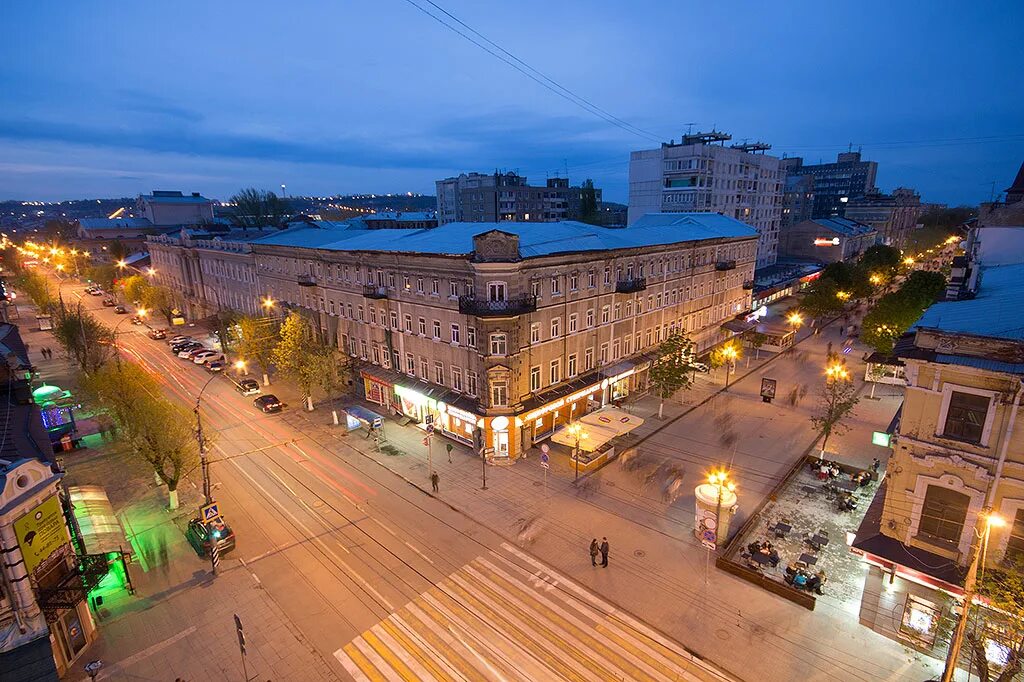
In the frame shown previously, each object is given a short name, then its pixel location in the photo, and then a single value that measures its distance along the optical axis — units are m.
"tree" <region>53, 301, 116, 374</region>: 39.09
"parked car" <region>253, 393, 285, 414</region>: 39.78
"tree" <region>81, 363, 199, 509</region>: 24.92
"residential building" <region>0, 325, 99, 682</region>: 14.59
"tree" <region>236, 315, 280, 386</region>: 43.34
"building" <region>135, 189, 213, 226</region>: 123.81
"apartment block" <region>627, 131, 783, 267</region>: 78.62
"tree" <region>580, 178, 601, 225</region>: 97.50
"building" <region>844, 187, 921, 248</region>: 119.94
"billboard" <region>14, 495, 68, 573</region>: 15.00
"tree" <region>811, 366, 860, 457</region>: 30.81
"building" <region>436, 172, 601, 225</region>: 117.12
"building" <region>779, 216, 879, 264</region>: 93.62
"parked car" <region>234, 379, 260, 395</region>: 44.06
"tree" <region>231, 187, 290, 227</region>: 96.25
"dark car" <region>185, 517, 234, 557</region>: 22.00
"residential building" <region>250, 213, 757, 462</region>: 30.59
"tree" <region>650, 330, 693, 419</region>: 37.31
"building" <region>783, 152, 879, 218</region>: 168.62
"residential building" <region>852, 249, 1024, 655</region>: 15.09
